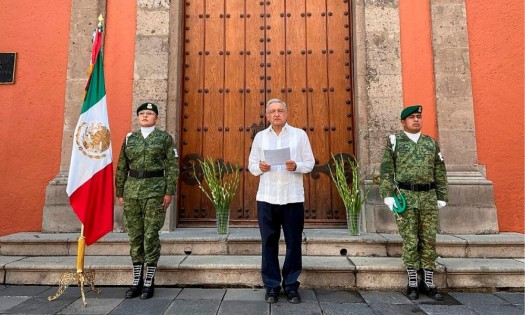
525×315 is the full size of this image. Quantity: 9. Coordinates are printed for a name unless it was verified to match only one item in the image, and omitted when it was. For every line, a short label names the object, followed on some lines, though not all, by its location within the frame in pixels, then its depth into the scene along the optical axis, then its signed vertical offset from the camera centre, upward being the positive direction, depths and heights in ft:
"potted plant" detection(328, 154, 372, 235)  13.60 -0.31
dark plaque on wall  15.75 +5.62
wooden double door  16.30 +5.11
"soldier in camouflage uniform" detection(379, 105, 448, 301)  10.41 -0.02
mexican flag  10.99 +0.84
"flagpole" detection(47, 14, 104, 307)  10.28 -2.72
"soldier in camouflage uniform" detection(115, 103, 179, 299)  10.60 +0.03
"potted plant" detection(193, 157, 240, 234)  13.99 +0.18
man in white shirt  10.00 -0.78
